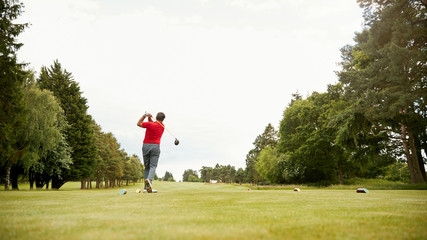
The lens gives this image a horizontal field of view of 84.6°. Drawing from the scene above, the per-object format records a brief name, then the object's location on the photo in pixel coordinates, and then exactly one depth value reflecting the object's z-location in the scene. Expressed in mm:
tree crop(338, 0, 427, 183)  13773
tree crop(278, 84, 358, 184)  30875
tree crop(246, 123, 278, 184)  72600
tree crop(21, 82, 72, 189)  22312
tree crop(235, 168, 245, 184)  129650
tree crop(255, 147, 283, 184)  43800
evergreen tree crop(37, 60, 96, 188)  32969
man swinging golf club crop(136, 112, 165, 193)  8578
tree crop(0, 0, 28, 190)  14258
